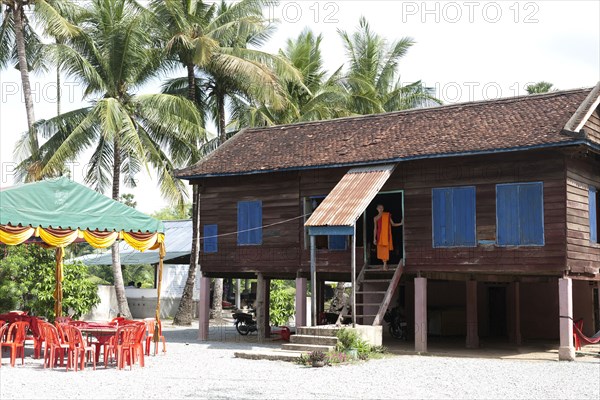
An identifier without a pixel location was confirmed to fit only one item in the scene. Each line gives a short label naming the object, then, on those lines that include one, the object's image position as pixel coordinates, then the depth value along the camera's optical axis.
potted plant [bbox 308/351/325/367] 16.08
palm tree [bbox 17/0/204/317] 26.22
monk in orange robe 20.25
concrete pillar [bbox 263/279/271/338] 24.28
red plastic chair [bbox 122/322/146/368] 15.03
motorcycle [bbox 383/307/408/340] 23.72
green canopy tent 15.38
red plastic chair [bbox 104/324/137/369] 14.80
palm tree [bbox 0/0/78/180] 27.16
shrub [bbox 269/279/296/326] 30.59
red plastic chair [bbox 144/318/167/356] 16.16
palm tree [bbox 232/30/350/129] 31.28
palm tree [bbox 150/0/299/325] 28.02
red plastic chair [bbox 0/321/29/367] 15.04
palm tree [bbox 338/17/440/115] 35.47
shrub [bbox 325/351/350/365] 16.30
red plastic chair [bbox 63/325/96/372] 14.34
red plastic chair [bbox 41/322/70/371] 14.52
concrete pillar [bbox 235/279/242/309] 37.31
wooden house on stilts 18.48
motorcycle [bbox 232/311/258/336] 25.22
